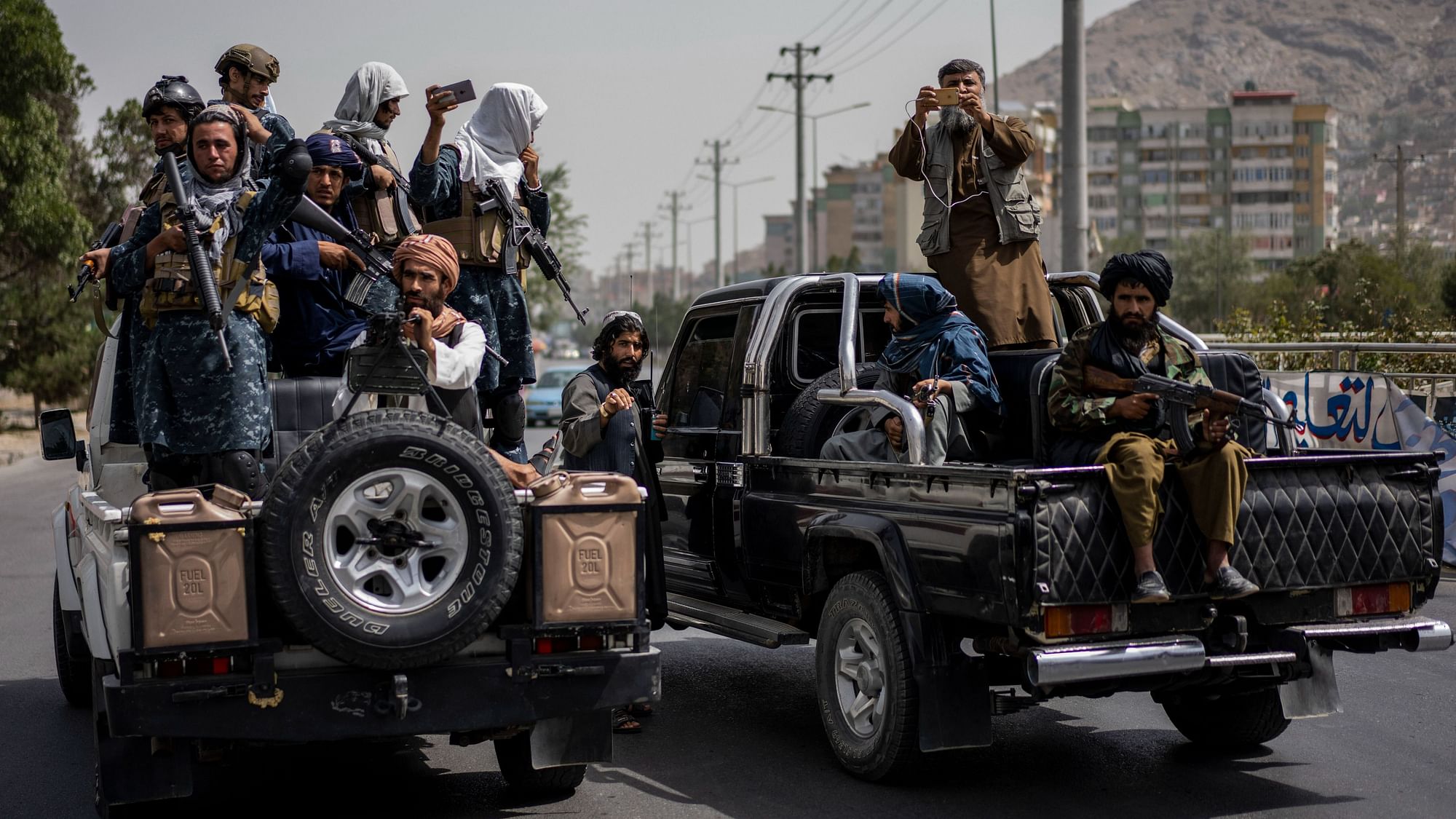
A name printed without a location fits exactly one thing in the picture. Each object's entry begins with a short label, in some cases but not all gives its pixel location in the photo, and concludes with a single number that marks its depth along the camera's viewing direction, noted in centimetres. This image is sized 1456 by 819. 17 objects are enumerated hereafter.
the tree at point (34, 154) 2512
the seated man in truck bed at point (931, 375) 622
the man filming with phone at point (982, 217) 753
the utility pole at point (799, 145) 4441
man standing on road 698
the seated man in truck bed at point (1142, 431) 519
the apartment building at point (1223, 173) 17788
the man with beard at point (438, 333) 559
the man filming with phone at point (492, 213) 725
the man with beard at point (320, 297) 665
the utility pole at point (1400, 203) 5434
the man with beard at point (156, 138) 618
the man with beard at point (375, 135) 723
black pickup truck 511
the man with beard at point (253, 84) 712
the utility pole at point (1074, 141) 1703
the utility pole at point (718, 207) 5728
